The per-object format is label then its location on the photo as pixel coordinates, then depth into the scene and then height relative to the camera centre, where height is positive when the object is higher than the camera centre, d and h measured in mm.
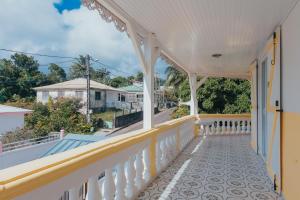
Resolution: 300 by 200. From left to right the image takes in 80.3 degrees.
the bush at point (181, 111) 9932 -648
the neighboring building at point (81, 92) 16829 +769
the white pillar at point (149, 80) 2842 +319
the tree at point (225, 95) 8793 +250
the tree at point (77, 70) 31270 +5461
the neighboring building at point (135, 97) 23782 +436
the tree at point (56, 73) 28496 +4787
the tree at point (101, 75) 31956 +4564
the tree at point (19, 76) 20114 +2869
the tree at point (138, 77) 39415 +5134
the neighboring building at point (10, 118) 8753 -964
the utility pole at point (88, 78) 11914 +376
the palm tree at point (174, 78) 13260 +1680
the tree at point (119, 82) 34848 +3716
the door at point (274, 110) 2328 -146
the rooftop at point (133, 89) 26836 +1678
